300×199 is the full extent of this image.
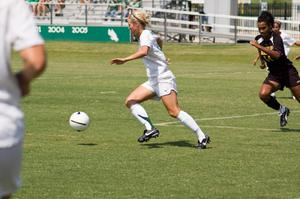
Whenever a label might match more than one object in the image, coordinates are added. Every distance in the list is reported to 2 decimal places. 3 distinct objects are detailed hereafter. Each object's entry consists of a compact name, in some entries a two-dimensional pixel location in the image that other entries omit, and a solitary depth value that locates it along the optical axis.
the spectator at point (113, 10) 50.84
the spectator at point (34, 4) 51.56
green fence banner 50.38
